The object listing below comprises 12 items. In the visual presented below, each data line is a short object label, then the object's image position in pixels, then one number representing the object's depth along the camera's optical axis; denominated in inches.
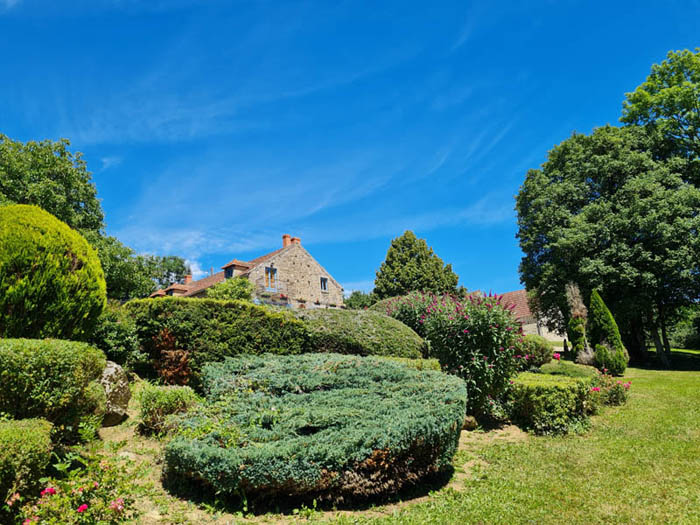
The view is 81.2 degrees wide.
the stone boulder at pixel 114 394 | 234.8
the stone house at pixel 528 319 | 1217.1
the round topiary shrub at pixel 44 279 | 224.5
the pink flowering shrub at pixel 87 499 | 125.6
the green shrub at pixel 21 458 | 126.8
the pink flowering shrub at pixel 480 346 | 297.7
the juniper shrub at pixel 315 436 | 156.0
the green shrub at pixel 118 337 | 298.0
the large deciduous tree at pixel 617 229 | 711.1
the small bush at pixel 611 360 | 547.5
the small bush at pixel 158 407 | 225.1
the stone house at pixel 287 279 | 1165.1
